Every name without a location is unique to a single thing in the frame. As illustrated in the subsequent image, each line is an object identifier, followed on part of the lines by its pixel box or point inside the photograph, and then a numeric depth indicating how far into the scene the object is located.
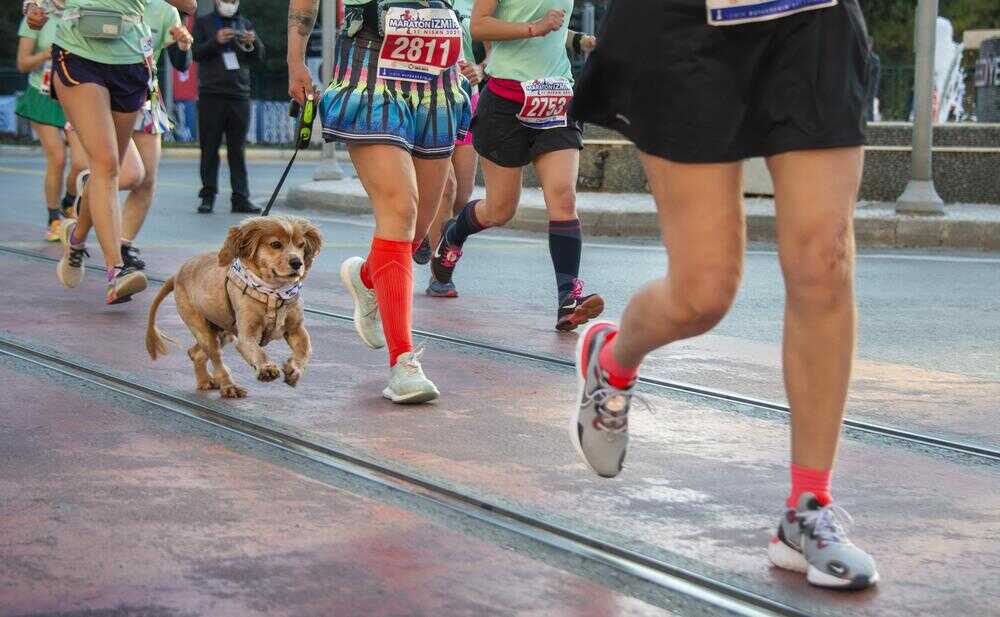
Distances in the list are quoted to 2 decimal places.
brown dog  11.02
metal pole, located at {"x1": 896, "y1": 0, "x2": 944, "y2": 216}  26.94
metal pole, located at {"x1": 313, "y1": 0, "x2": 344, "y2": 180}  38.59
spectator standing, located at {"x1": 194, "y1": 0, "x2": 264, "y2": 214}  31.25
